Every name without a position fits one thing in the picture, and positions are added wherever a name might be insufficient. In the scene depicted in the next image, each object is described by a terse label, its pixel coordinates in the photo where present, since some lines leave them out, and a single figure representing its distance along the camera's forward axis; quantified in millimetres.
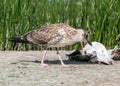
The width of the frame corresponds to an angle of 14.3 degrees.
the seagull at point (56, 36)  10133
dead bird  10773
